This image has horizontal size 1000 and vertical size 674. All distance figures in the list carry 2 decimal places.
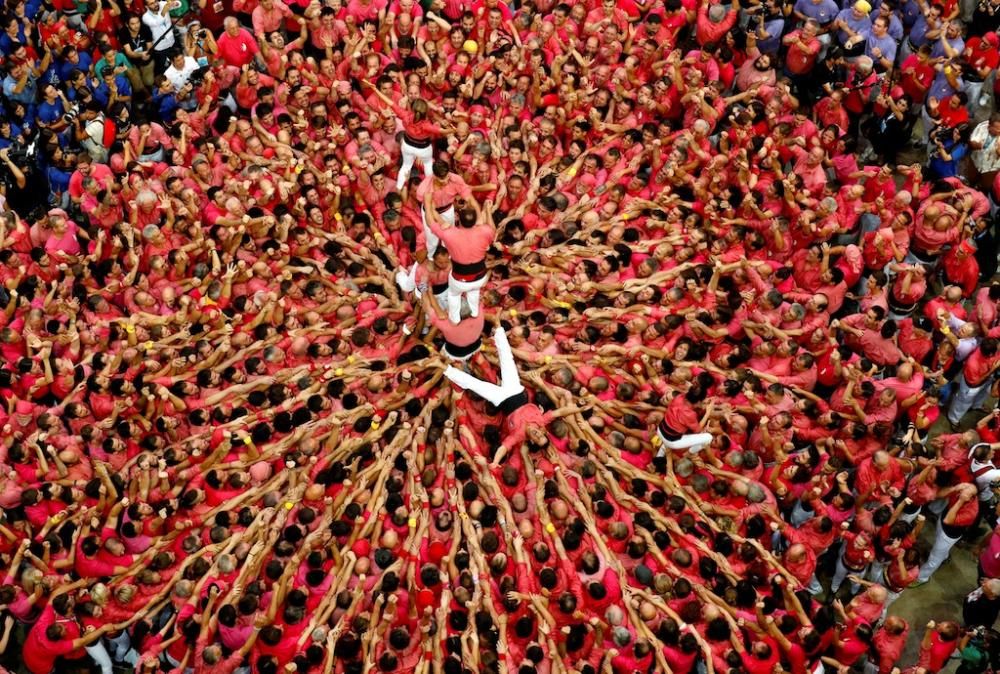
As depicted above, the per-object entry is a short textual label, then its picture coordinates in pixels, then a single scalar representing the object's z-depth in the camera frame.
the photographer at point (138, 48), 17.59
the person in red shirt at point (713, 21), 17.84
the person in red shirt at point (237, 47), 17.17
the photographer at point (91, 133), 16.31
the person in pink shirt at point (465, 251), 12.97
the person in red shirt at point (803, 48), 17.62
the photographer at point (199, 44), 17.17
